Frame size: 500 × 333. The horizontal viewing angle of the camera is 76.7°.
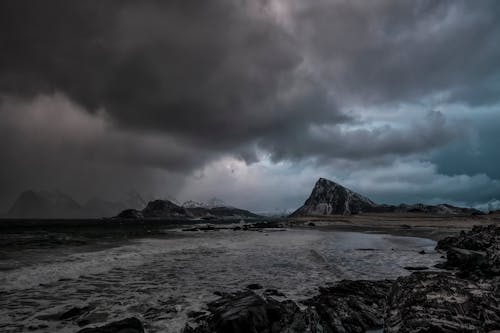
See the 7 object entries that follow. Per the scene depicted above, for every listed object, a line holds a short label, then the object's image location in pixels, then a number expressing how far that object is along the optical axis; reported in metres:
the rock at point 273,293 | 17.47
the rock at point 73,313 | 13.83
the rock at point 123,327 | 10.80
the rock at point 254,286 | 18.92
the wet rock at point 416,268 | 24.75
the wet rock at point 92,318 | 13.12
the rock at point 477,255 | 22.02
